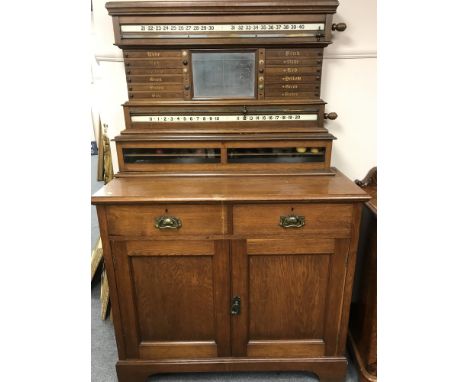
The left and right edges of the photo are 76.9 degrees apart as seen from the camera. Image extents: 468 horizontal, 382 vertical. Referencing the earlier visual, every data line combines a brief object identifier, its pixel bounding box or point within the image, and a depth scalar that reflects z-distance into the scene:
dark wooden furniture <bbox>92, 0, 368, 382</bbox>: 1.10
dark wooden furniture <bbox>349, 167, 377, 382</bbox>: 1.27
